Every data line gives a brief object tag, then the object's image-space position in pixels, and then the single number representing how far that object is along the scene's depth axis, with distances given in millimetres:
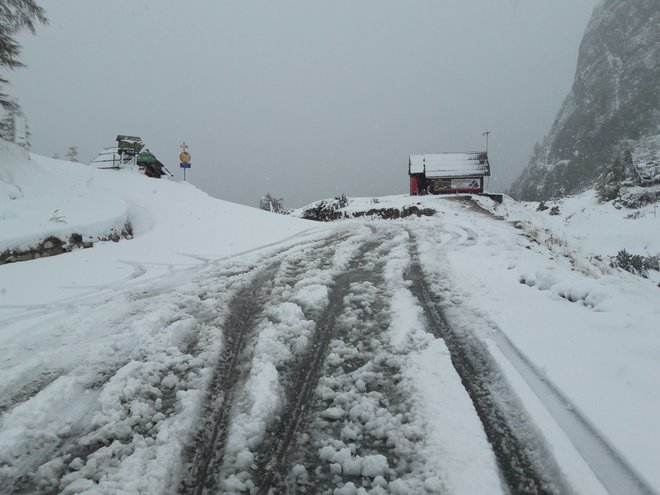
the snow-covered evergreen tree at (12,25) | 9719
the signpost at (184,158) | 23680
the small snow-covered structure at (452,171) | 36875
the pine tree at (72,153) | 44156
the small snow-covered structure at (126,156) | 21531
